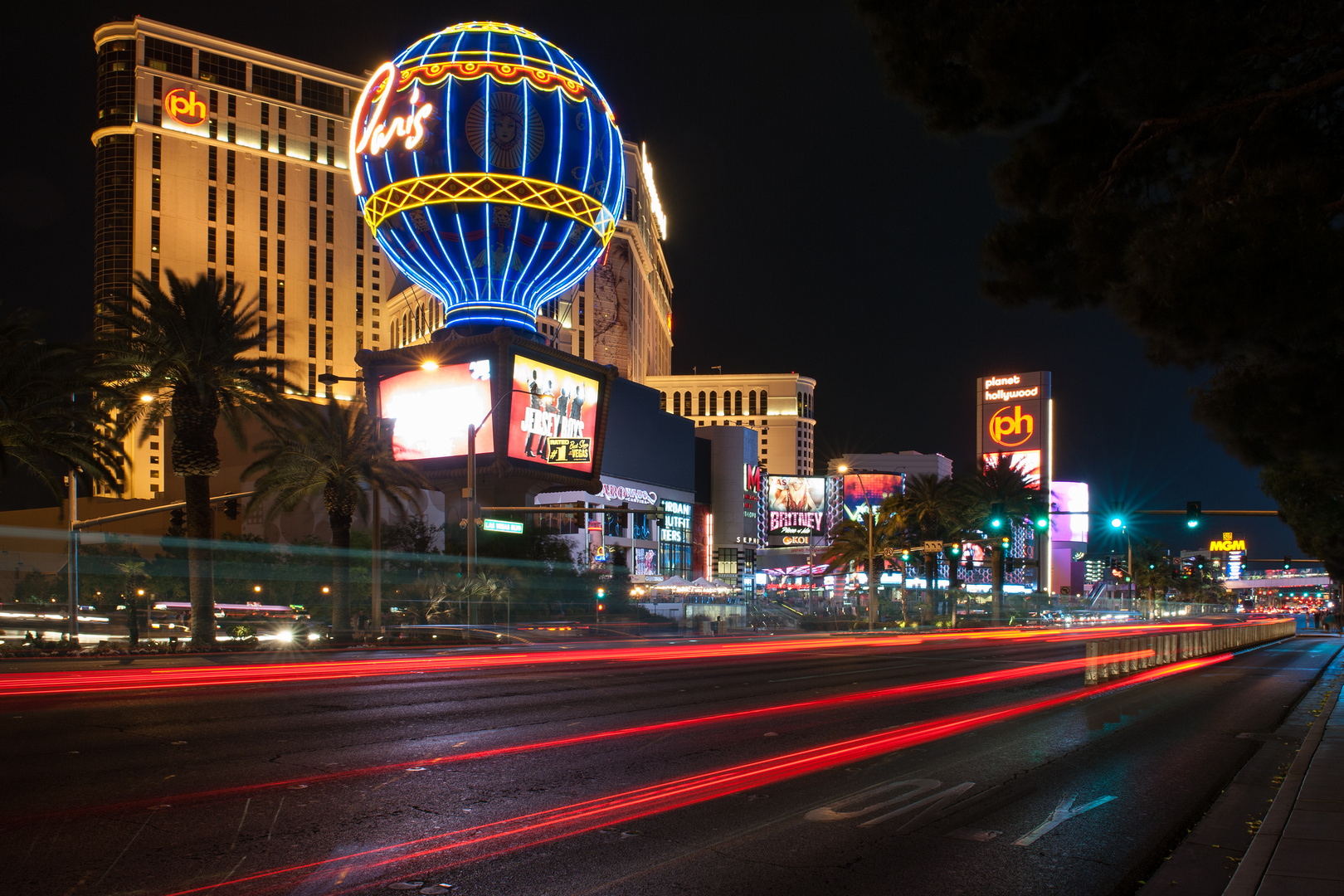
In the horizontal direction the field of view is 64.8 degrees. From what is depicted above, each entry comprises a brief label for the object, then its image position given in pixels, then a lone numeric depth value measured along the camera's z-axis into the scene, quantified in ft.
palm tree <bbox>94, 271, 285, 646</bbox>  107.86
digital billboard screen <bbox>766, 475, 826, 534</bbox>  572.92
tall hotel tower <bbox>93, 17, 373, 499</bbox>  491.72
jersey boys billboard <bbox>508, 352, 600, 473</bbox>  241.76
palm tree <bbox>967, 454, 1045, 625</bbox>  222.89
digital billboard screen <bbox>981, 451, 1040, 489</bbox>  441.60
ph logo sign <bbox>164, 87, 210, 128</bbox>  501.15
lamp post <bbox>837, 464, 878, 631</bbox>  180.91
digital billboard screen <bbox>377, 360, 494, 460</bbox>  238.68
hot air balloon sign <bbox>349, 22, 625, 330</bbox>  217.97
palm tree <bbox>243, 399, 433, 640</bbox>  136.05
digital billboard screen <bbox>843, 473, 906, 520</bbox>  526.98
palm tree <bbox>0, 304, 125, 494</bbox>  101.55
